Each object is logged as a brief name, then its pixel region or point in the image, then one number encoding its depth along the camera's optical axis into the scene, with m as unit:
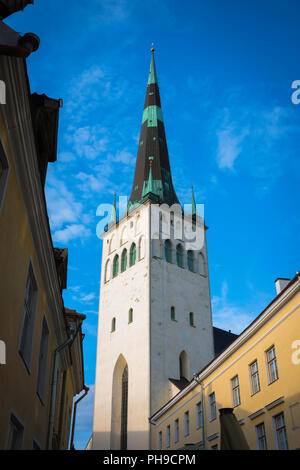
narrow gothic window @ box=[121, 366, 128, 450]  38.16
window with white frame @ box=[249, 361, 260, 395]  19.38
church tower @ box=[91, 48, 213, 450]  37.91
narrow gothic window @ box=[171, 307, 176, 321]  41.75
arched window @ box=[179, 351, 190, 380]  40.09
